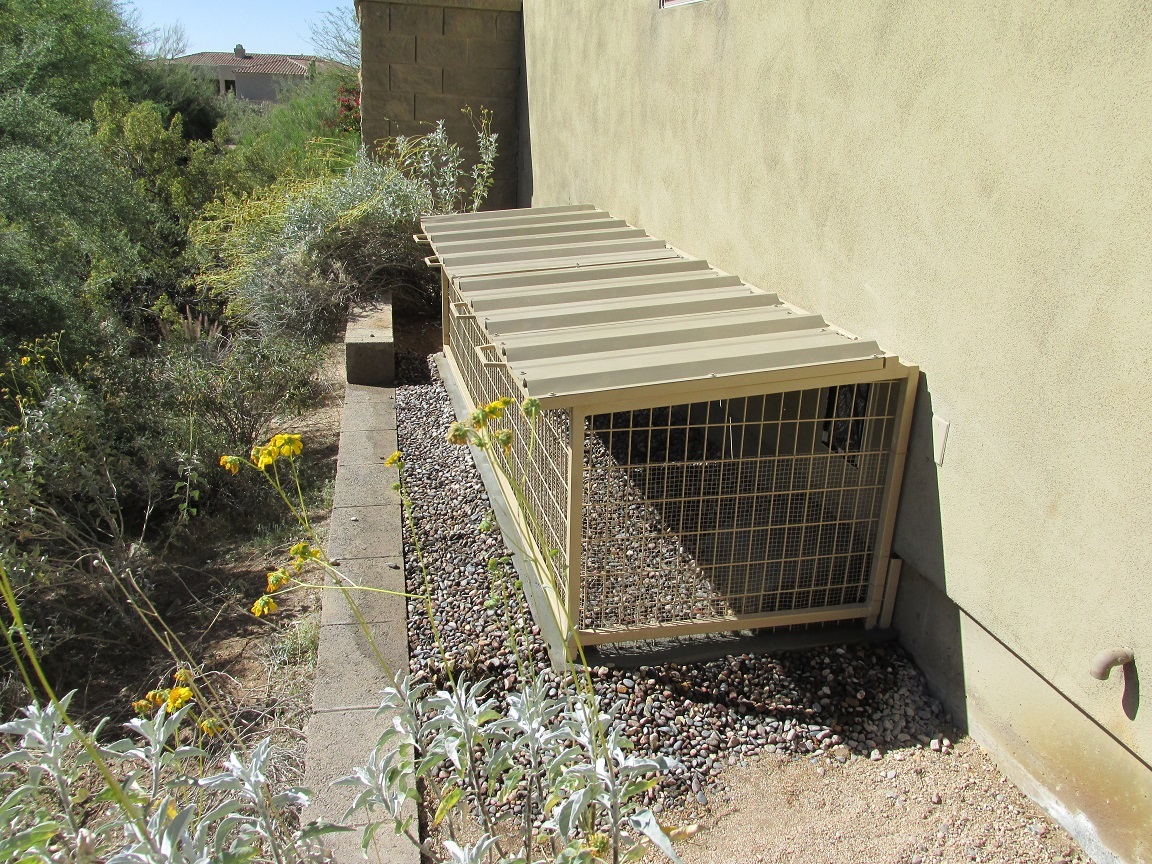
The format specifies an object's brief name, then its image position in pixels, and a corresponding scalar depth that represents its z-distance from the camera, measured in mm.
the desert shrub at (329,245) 8891
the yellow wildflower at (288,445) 2516
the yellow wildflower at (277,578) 2268
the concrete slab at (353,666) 3650
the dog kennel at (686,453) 3533
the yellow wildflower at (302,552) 2278
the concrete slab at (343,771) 2898
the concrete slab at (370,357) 7574
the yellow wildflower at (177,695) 2229
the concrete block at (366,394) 7324
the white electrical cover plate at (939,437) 3471
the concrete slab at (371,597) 4242
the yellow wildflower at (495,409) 2418
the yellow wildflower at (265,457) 2473
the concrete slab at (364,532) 4906
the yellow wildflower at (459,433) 2236
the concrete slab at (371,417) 6723
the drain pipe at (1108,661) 2707
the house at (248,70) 60469
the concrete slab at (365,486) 5508
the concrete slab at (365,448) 6090
